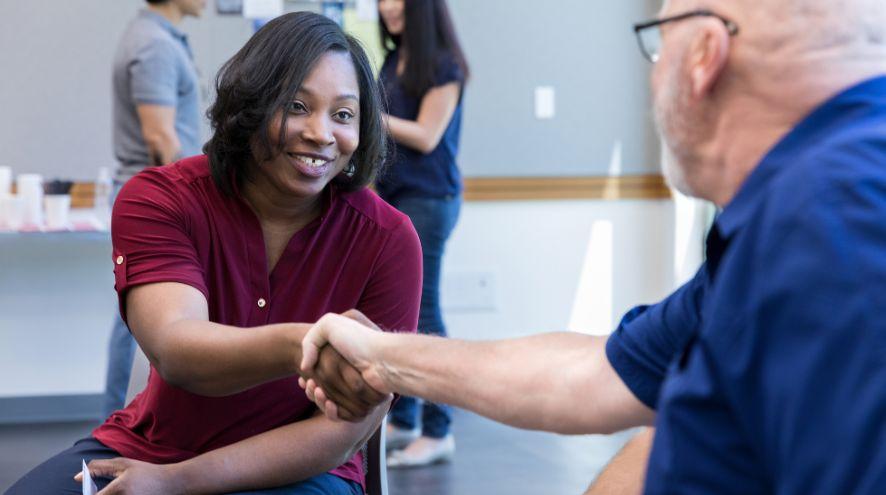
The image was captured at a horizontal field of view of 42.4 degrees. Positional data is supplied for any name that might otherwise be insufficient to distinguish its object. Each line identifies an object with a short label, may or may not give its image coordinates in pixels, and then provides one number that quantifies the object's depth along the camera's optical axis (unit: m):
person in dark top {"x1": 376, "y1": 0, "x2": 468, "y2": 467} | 3.62
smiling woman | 1.72
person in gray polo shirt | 3.64
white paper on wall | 4.88
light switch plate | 5.23
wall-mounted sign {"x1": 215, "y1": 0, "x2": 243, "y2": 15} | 4.85
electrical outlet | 5.13
